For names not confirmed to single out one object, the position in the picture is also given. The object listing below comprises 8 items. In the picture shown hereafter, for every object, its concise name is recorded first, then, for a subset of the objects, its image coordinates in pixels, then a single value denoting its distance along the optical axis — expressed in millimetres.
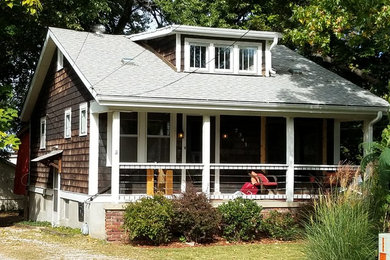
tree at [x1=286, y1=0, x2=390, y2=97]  13617
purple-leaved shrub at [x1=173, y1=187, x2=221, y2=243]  14156
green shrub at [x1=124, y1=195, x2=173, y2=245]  13734
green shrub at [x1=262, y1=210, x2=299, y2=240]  15288
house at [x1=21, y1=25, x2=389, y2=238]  15766
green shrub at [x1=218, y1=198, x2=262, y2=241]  14852
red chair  16702
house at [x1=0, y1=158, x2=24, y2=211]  28922
